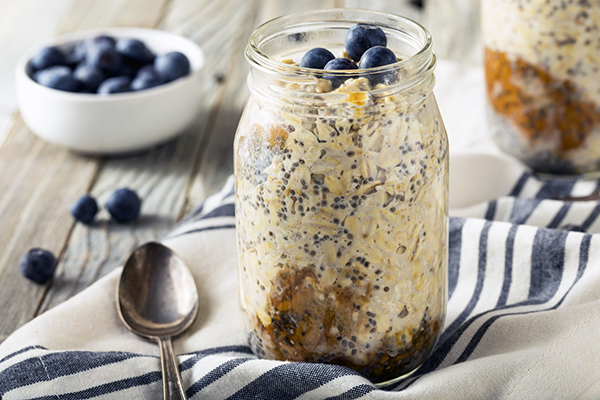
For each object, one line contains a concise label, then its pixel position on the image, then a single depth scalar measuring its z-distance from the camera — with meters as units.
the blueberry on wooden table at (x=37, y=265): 0.85
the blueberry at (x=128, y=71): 1.01
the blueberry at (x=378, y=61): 0.71
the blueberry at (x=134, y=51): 1.01
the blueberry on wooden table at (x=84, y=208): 0.90
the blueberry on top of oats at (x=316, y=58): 0.72
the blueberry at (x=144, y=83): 0.98
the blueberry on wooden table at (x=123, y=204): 0.90
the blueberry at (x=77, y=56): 1.01
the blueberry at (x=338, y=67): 0.71
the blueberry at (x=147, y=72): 0.99
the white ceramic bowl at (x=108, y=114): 0.95
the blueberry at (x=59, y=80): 0.97
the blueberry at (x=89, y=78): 0.98
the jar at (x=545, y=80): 0.87
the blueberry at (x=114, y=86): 0.97
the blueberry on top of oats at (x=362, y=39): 0.73
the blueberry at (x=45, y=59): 0.99
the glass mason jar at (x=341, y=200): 0.71
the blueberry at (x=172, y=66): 0.99
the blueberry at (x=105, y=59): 0.99
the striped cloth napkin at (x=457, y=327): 0.74
